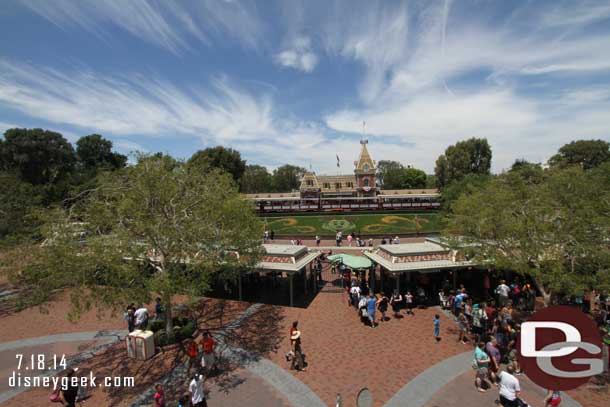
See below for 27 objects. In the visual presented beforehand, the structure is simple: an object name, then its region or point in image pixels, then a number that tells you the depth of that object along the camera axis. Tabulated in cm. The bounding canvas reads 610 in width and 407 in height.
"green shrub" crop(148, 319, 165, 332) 1321
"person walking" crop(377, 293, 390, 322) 1476
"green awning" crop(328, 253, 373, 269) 1722
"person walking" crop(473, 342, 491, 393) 929
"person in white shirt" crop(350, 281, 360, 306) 1622
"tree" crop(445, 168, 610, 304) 1100
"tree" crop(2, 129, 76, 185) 5231
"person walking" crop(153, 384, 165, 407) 798
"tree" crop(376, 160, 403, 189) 9700
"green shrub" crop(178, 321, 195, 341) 1295
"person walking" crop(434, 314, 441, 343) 1252
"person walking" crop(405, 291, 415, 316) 1570
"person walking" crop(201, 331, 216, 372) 1053
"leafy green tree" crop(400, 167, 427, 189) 9206
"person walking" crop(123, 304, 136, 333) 1347
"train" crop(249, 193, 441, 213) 4947
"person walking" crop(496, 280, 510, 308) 1450
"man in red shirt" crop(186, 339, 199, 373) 1071
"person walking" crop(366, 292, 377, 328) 1398
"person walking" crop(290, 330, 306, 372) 1076
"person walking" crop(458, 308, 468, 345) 1265
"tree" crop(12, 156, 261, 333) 1070
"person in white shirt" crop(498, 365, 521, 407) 771
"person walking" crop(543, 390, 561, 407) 816
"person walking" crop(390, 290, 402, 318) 1523
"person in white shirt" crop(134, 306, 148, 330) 1281
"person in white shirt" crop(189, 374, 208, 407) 816
